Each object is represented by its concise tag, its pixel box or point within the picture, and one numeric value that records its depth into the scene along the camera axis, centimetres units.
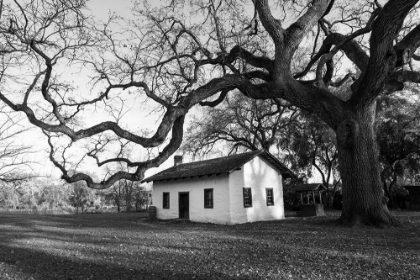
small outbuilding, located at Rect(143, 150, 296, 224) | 2003
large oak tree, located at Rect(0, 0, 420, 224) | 1023
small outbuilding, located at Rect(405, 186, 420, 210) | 2664
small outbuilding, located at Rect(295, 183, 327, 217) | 2292
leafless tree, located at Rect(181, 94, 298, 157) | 2866
